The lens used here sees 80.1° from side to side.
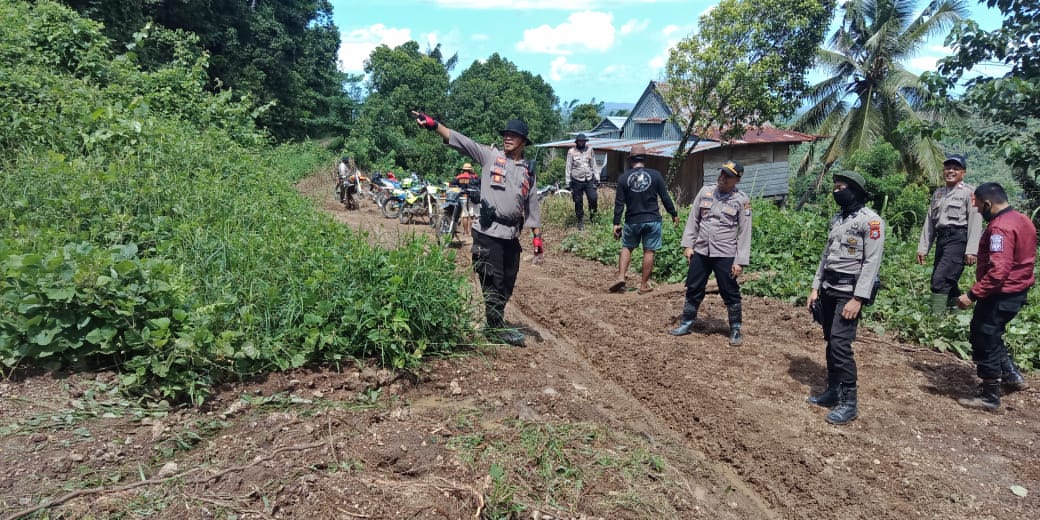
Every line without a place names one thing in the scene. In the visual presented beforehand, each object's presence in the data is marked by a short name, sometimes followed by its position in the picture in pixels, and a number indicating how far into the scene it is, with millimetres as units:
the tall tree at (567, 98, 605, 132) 46906
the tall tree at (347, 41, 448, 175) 26544
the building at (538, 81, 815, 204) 23203
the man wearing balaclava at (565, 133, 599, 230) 10789
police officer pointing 4820
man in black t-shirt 6859
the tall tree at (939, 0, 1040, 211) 5988
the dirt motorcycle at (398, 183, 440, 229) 13336
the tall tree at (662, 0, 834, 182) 13688
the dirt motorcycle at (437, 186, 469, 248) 10491
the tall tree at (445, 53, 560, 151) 34062
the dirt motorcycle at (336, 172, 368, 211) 15406
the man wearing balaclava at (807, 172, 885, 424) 3986
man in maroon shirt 4117
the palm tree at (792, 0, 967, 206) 21375
